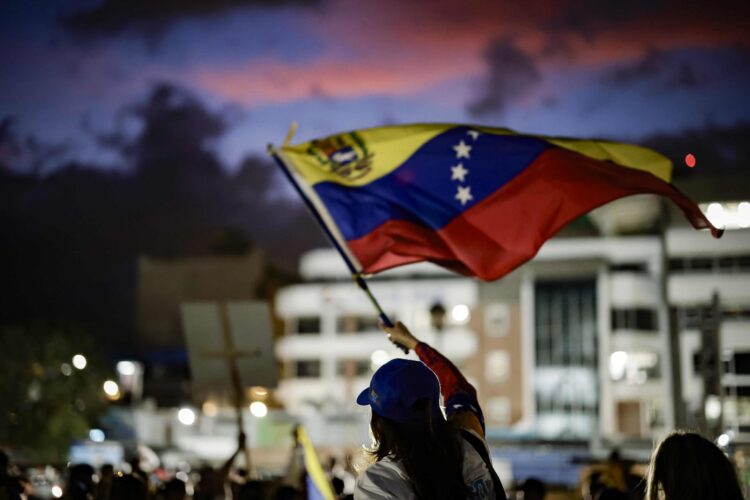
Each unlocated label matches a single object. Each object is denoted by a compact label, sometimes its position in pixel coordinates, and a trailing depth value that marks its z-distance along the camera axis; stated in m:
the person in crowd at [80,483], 8.22
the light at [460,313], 67.59
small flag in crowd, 7.28
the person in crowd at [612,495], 7.48
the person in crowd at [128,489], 6.00
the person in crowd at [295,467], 9.48
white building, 65.94
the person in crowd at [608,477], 10.59
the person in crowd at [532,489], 9.99
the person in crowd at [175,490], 8.16
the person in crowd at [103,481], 8.64
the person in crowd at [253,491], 8.26
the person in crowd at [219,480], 9.70
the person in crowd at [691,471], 3.35
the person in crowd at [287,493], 8.46
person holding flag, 3.46
